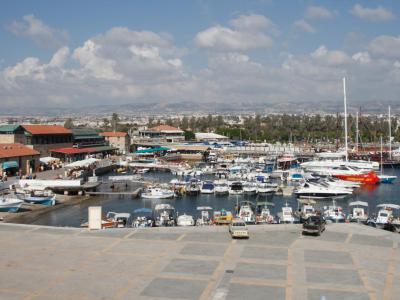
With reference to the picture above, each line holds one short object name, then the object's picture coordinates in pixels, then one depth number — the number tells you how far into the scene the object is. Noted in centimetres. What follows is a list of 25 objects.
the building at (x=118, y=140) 10975
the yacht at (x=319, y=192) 5791
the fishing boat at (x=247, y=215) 4172
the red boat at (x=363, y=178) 7149
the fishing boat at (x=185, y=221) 4059
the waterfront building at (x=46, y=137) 7606
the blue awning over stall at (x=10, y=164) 6271
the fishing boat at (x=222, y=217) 3927
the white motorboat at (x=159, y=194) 5784
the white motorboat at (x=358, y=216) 4176
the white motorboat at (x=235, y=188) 6023
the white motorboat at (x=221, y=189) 6022
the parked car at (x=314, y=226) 2875
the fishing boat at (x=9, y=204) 4617
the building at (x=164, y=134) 13238
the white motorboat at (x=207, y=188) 6056
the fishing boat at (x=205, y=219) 4034
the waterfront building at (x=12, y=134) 7375
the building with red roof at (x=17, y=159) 6350
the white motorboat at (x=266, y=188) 5949
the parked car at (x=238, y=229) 2792
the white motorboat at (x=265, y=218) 4101
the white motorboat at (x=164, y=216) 4102
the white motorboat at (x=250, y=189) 5932
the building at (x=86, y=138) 9052
